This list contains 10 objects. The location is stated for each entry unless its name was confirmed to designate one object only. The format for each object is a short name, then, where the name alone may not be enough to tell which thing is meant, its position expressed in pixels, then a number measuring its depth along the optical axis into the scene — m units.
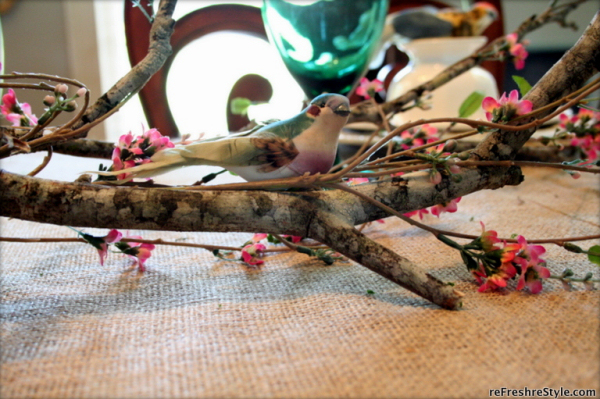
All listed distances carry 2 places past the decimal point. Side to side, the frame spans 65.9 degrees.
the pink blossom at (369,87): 0.58
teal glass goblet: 0.55
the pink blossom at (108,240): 0.34
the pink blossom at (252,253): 0.39
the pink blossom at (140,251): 0.38
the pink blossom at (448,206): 0.39
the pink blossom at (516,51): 0.60
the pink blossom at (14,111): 0.38
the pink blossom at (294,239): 0.45
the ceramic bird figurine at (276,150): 0.31
